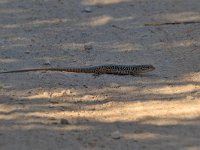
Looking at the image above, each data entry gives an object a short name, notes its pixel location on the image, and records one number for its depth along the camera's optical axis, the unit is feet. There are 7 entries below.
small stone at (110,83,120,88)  58.75
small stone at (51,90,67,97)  55.06
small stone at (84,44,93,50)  71.06
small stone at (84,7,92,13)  83.10
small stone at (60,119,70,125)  48.03
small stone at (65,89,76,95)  55.68
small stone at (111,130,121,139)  45.47
